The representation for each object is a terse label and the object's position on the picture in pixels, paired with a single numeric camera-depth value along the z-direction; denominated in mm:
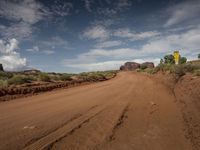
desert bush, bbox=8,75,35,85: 12776
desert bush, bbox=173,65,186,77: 13884
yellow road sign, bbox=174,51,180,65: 18950
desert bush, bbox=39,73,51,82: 16341
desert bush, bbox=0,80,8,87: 11876
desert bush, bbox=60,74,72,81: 18542
